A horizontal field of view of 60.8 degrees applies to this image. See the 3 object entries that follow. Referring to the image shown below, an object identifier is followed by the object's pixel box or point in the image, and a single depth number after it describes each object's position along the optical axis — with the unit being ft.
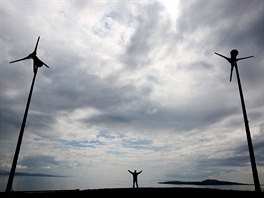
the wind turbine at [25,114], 70.21
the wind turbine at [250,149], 70.28
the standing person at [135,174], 112.33
